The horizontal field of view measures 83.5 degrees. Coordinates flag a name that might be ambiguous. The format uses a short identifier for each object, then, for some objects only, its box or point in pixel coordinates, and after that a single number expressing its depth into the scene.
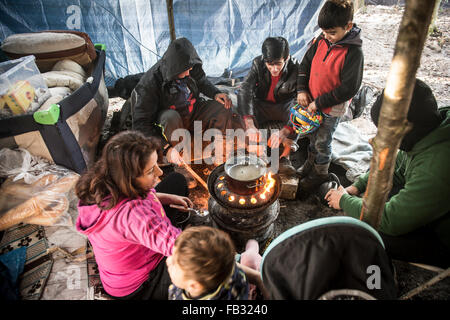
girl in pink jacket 1.80
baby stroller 1.30
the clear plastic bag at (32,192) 2.98
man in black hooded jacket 3.73
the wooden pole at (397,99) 1.06
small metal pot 2.40
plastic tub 3.16
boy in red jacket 2.92
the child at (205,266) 1.51
